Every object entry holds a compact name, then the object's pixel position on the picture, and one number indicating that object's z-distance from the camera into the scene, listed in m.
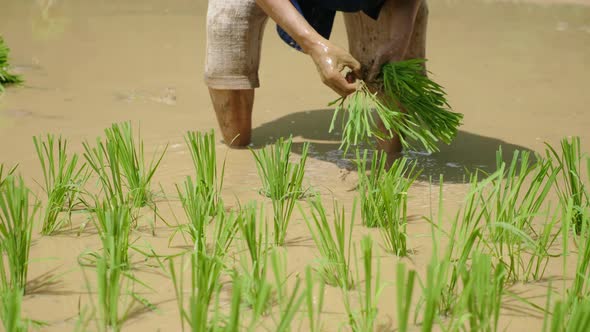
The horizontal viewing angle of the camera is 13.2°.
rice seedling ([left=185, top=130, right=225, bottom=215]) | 5.69
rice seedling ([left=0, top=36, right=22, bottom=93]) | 6.81
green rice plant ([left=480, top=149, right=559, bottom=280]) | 5.49
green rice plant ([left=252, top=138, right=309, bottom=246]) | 5.72
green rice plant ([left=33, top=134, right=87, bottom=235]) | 5.66
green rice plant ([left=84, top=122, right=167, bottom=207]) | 5.70
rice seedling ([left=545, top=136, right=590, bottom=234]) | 5.62
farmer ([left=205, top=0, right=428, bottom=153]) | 5.91
